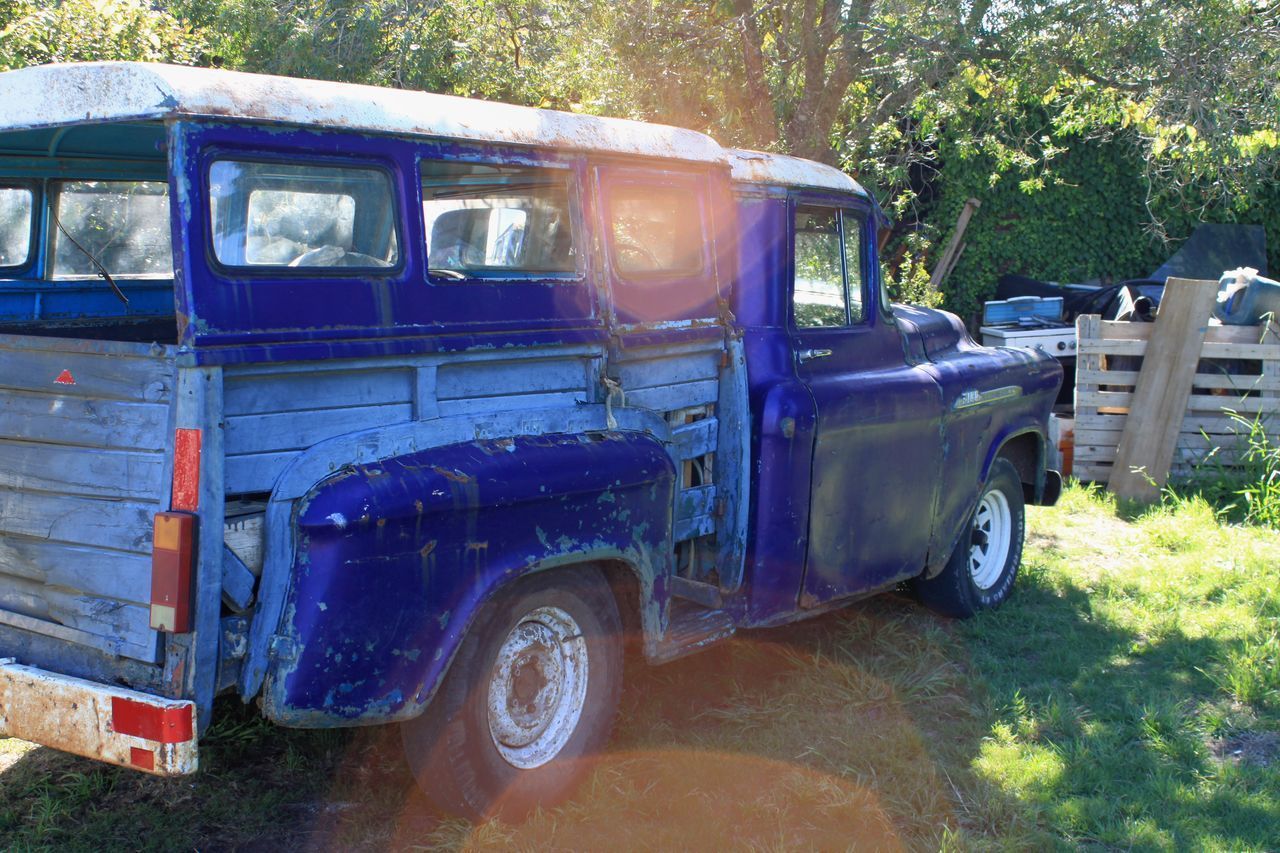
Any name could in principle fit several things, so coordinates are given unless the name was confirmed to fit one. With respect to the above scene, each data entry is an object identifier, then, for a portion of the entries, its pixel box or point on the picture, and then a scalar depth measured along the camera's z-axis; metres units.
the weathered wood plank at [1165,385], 8.05
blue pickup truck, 2.90
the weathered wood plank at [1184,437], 8.12
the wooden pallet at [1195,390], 8.07
